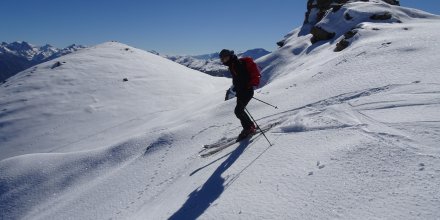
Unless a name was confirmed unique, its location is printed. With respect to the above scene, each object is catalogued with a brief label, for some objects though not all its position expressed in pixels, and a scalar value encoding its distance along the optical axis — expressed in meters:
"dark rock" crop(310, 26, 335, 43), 26.16
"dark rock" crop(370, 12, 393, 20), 23.69
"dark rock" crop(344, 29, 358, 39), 19.41
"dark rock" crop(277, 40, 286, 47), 41.20
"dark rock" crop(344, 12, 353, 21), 26.09
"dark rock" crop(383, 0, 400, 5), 33.19
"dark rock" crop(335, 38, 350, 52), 18.51
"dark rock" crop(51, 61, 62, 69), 44.48
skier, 8.88
